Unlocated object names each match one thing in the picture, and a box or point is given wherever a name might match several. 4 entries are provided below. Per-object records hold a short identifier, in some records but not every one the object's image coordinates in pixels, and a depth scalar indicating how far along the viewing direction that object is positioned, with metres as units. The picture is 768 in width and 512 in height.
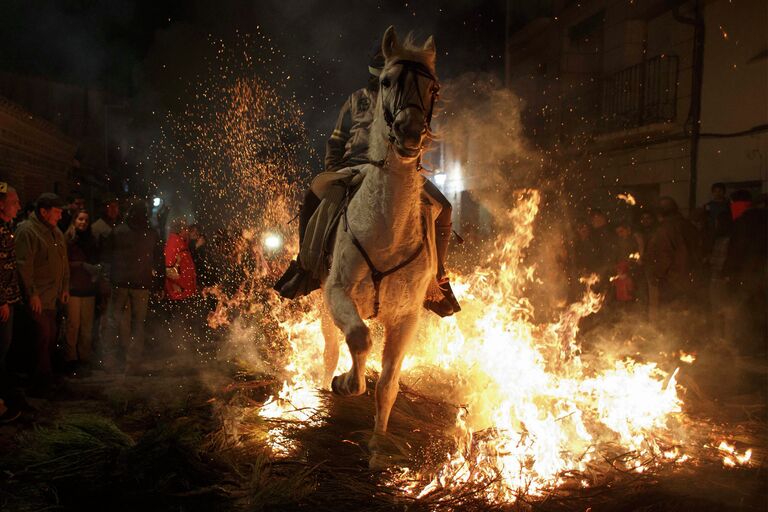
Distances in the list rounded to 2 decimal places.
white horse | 3.94
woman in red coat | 9.67
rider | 5.46
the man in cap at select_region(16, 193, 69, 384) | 6.89
